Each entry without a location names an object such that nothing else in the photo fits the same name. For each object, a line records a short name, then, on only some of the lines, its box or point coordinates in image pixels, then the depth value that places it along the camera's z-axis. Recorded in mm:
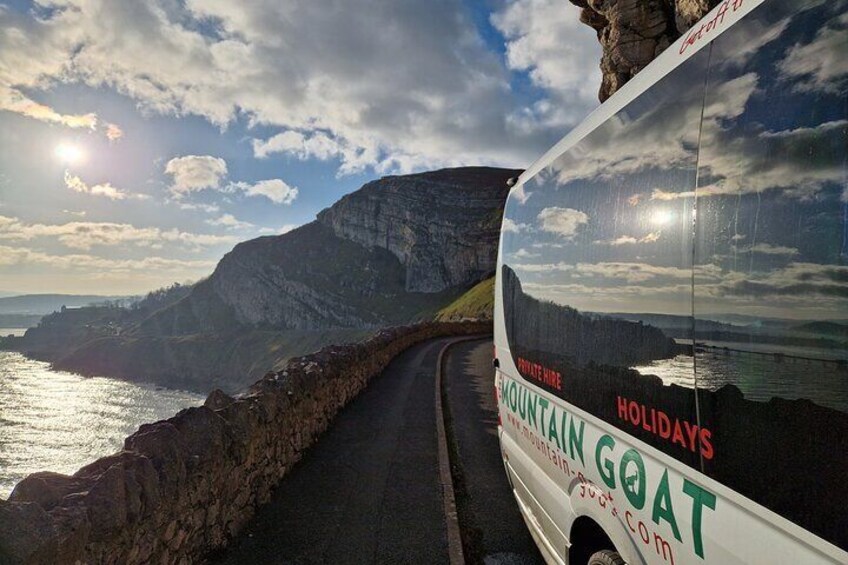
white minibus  1696
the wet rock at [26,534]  2771
